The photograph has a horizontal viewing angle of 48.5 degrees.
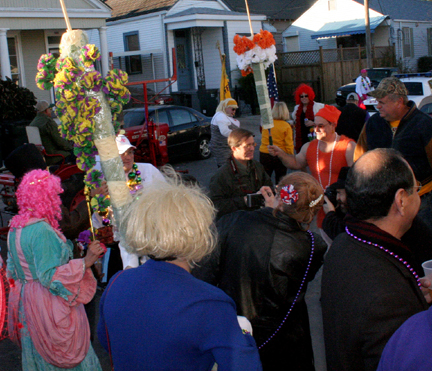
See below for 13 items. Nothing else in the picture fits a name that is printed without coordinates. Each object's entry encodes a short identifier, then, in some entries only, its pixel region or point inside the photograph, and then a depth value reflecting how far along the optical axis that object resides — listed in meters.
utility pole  23.55
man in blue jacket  4.00
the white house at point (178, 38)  22.73
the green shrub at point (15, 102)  12.76
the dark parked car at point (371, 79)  21.58
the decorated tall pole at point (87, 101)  2.79
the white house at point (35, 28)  15.58
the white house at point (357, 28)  31.41
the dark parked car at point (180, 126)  12.31
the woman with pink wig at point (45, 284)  2.91
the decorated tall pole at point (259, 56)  4.79
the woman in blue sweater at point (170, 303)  1.67
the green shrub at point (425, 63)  32.72
